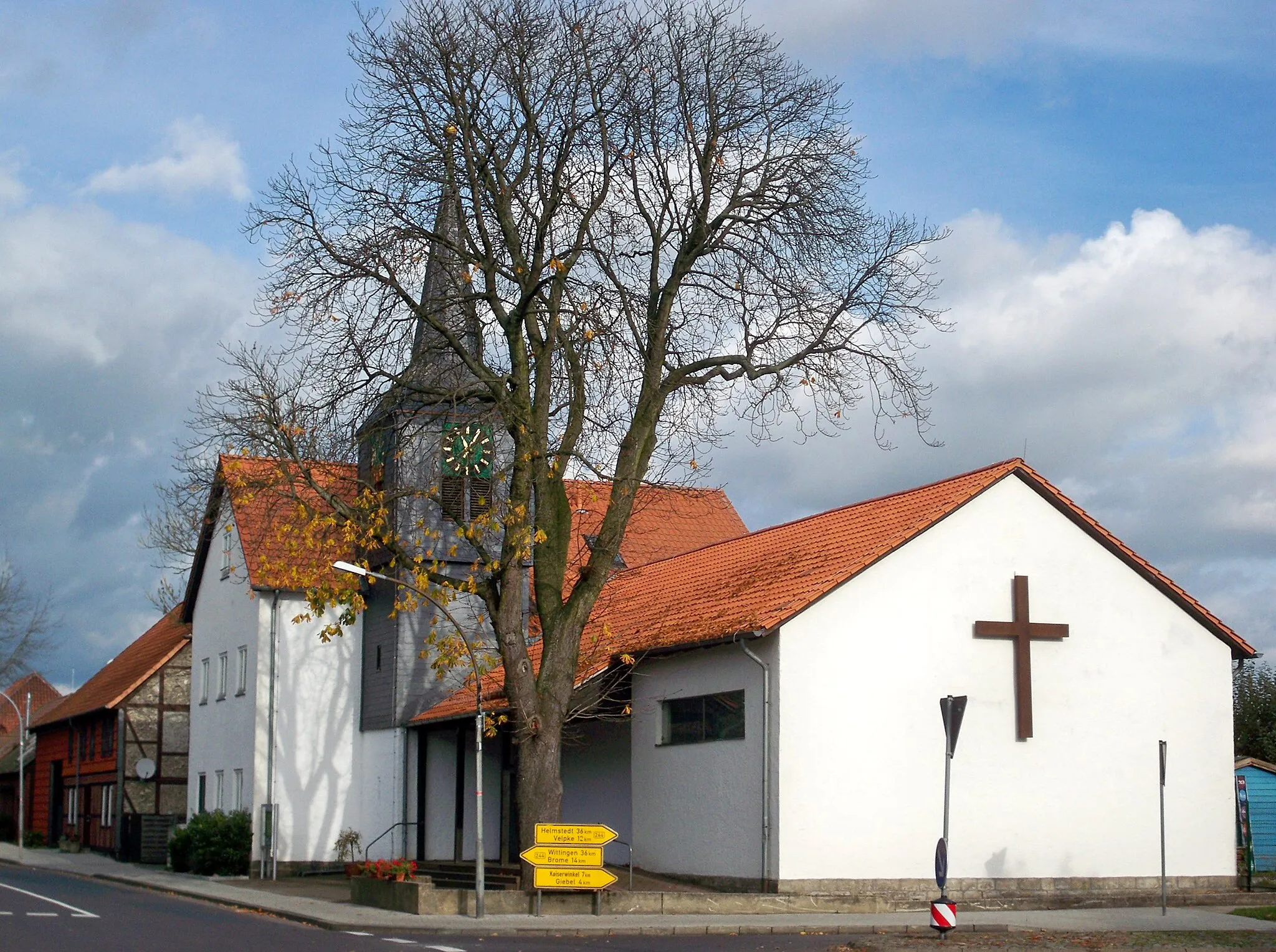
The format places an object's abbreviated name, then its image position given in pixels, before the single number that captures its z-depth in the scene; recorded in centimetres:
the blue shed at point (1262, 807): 3169
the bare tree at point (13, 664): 6806
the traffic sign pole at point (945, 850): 1695
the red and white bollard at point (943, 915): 1716
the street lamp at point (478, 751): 2092
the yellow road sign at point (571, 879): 2130
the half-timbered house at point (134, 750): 4400
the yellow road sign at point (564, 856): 2134
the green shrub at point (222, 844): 3381
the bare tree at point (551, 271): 2248
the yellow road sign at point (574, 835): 2150
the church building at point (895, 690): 2328
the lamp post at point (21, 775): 4375
